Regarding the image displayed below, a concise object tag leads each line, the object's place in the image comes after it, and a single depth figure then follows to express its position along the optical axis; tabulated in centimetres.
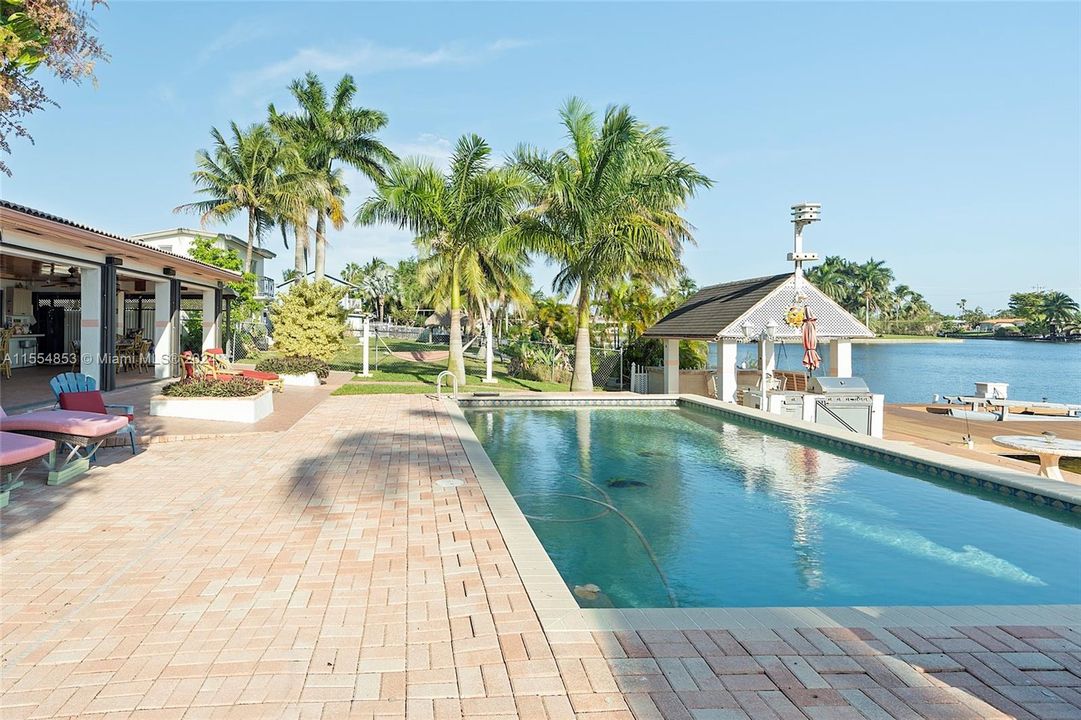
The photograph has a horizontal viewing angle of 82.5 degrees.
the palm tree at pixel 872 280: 10331
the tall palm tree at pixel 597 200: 1848
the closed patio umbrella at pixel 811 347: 1575
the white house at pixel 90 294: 1078
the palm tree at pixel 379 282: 7712
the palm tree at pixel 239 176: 3111
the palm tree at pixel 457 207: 1953
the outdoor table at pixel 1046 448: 923
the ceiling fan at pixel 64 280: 1560
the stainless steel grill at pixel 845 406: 1491
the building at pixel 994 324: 12691
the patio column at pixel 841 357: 1812
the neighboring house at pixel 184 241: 3250
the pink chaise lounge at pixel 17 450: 545
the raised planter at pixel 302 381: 1831
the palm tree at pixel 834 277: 9331
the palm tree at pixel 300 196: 3042
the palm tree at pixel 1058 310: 9969
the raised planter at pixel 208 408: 1110
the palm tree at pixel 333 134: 3291
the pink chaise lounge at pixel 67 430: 672
